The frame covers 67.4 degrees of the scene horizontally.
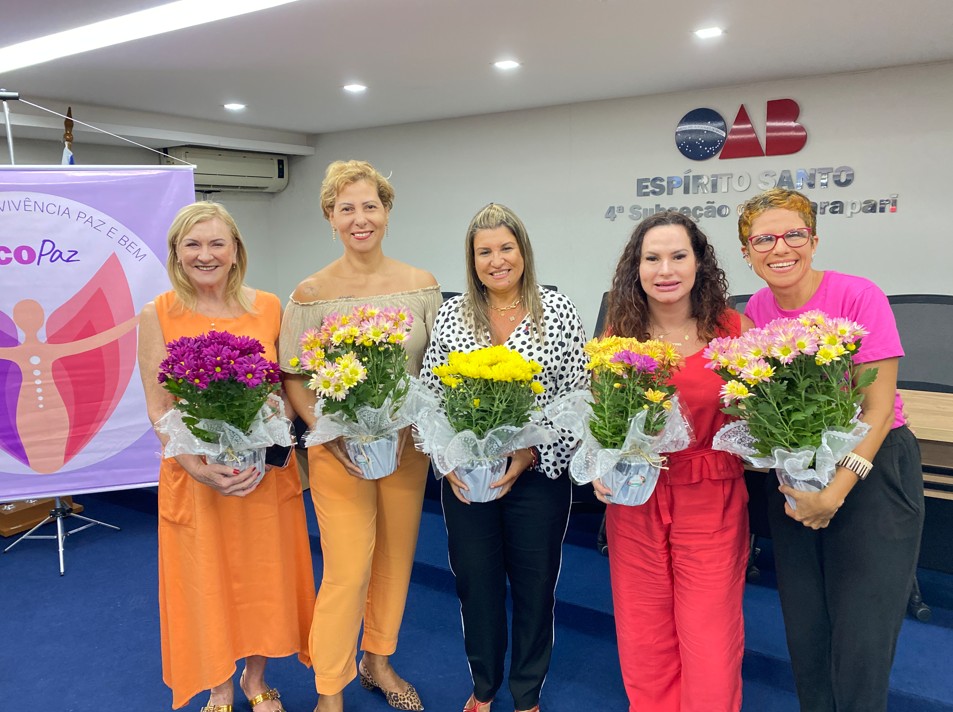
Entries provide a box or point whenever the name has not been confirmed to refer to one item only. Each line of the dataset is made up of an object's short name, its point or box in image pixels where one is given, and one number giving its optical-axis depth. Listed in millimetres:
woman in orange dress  1923
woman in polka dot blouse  1847
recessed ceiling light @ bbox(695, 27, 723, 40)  3303
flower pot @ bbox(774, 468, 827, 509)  1471
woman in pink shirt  1544
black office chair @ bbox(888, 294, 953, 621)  3242
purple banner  3082
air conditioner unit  6312
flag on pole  3428
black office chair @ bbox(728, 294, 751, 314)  3696
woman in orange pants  1964
